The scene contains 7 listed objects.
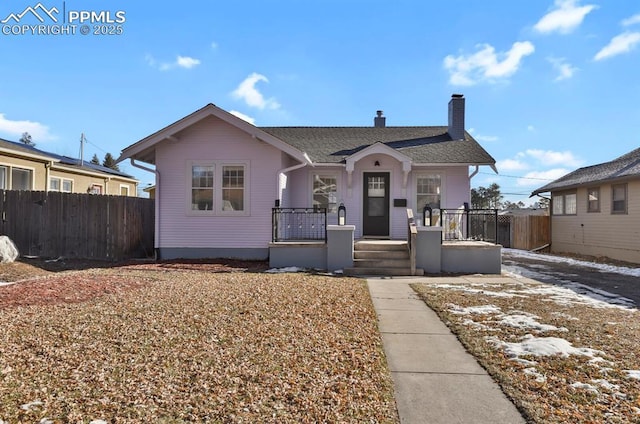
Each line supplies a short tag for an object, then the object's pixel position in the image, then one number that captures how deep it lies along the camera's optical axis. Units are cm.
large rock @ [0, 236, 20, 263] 969
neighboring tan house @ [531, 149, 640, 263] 1343
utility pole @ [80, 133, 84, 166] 2551
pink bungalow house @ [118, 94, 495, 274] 1112
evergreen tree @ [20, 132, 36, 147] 5541
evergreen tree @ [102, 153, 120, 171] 4157
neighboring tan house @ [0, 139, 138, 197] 1459
